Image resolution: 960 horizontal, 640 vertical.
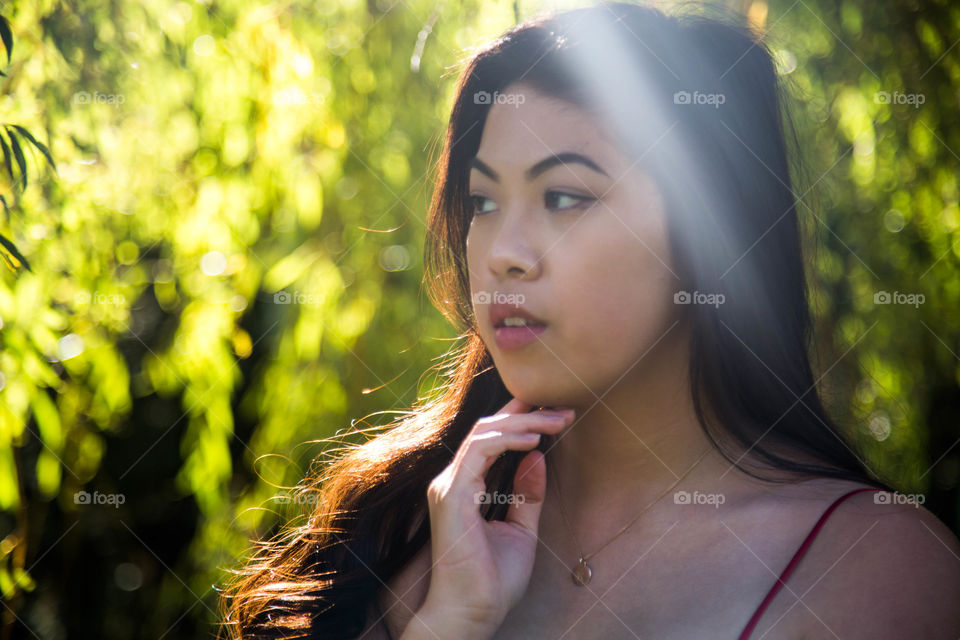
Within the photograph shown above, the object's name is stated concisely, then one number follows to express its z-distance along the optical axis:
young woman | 1.60
